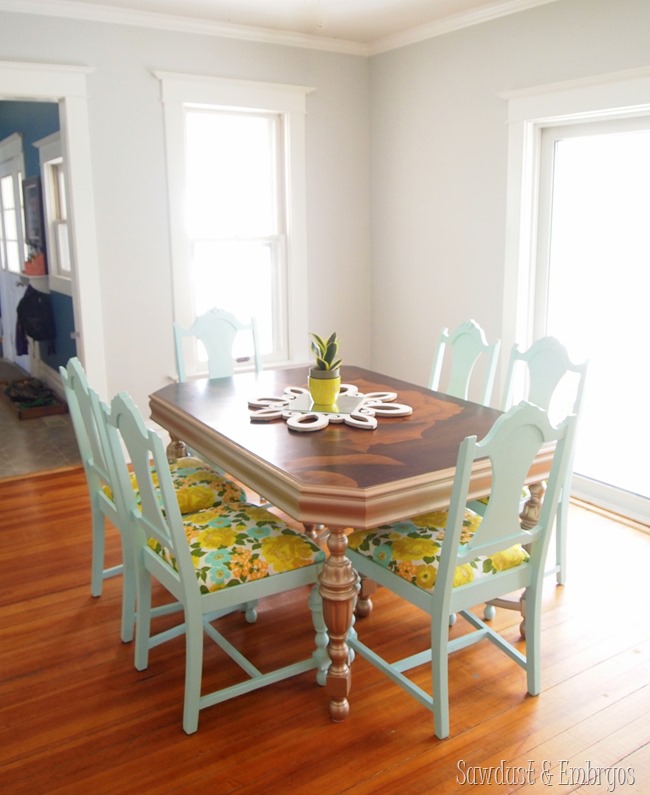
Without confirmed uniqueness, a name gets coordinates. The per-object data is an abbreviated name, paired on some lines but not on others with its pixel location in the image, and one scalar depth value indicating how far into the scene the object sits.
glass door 3.67
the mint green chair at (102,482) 2.58
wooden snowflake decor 2.68
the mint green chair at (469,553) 2.04
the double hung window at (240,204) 4.43
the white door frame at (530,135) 3.46
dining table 2.10
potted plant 2.83
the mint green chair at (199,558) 2.13
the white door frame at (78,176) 3.89
